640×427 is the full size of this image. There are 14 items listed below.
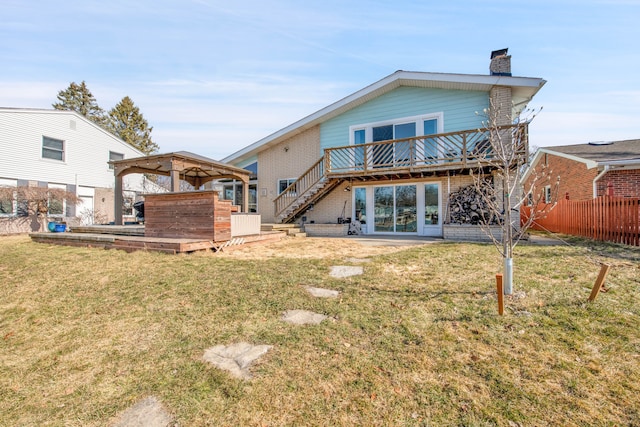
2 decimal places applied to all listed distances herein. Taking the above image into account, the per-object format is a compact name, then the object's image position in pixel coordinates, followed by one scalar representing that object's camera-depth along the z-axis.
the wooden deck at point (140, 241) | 7.08
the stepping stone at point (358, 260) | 6.01
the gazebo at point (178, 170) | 8.62
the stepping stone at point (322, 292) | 4.02
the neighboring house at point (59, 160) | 14.89
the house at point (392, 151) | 10.81
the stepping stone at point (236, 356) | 2.39
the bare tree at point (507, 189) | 3.72
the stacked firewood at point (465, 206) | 10.87
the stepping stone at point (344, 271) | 5.00
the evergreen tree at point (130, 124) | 37.81
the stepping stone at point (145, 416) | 1.84
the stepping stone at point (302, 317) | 3.22
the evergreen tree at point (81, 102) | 36.91
